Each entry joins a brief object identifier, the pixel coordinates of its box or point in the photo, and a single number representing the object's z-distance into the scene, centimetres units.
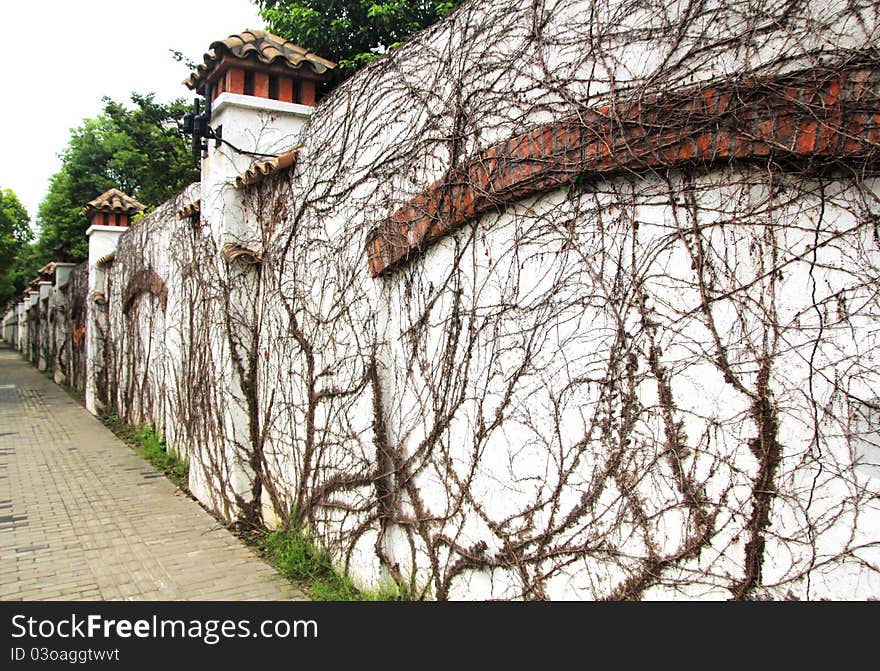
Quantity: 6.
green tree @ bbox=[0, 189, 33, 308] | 2232
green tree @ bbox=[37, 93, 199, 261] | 1894
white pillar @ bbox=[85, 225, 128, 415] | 1205
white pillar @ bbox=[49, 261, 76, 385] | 1636
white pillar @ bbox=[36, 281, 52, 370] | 1920
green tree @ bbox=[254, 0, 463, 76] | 1017
